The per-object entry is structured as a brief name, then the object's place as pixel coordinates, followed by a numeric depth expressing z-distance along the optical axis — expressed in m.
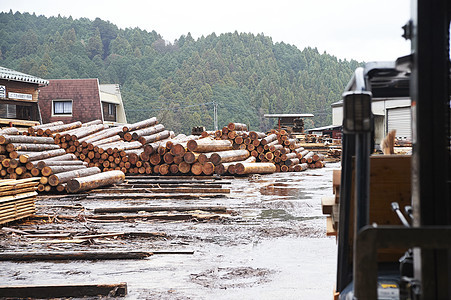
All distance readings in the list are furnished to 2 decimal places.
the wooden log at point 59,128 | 21.69
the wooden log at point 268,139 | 25.50
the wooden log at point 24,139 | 16.59
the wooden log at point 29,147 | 16.72
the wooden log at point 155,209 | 11.63
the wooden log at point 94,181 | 15.62
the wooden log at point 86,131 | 21.48
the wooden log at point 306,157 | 28.88
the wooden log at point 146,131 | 23.30
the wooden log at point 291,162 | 26.17
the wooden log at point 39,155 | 16.17
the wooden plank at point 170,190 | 15.89
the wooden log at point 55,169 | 15.78
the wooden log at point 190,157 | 20.89
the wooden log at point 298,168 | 26.62
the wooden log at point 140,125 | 23.72
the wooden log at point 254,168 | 22.22
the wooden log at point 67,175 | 15.59
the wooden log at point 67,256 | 7.20
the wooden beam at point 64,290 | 5.46
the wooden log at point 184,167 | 21.02
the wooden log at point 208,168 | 20.92
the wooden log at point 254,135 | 25.44
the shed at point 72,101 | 45.88
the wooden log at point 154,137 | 23.35
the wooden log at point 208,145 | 20.94
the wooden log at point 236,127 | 25.34
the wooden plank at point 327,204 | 4.34
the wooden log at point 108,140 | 21.65
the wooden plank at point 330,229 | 4.37
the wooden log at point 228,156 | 21.38
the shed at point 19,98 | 35.12
